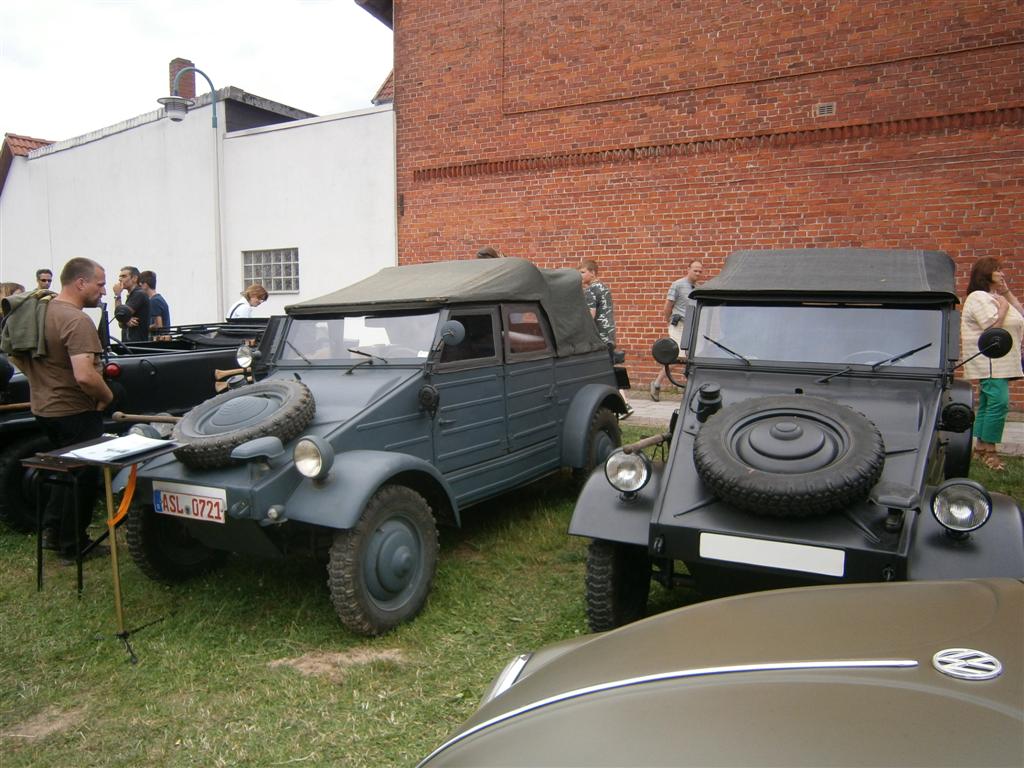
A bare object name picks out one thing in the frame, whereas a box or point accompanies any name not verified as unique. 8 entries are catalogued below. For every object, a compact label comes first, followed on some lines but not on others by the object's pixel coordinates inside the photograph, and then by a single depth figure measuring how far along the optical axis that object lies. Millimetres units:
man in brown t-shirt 4707
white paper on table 3536
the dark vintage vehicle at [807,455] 3021
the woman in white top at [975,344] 6309
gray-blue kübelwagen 3797
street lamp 13992
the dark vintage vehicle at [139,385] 5543
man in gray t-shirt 9438
